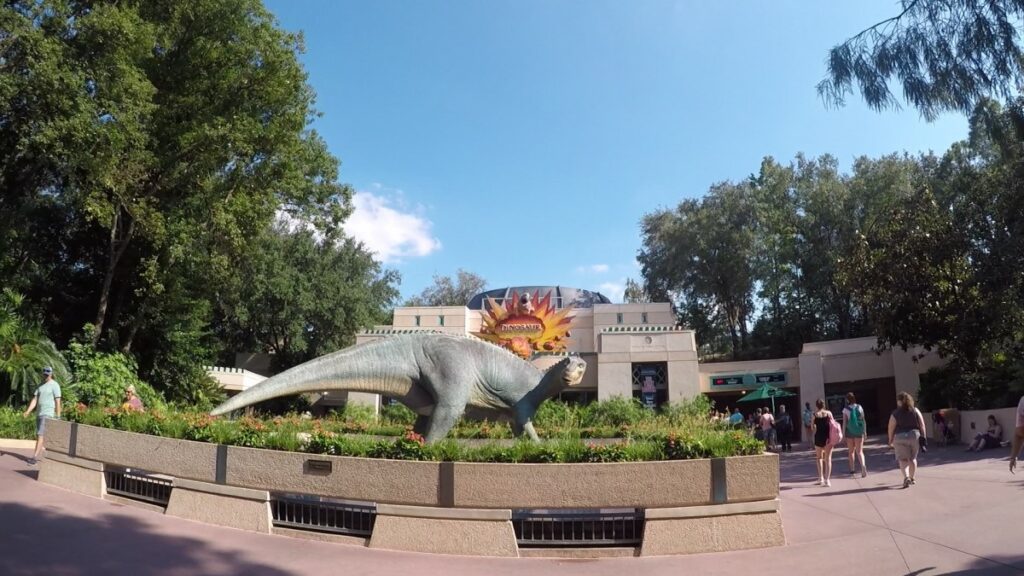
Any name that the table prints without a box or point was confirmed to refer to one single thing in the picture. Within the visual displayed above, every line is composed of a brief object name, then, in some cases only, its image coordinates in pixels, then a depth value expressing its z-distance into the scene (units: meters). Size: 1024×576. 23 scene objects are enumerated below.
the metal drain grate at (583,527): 6.87
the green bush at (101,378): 19.73
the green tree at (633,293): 60.37
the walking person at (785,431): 22.14
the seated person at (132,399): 12.85
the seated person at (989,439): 15.60
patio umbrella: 27.12
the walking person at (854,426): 11.95
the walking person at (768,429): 20.57
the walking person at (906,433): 10.45
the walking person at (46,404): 11.07
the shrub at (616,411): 25.41
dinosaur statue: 11.21
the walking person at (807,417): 24.51
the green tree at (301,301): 39.41
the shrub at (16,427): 14.98
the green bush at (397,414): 29.47
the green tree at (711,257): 44.50
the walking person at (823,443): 11.50
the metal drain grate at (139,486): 8.52
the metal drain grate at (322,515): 7.21
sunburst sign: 36.22
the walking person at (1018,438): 6.84
